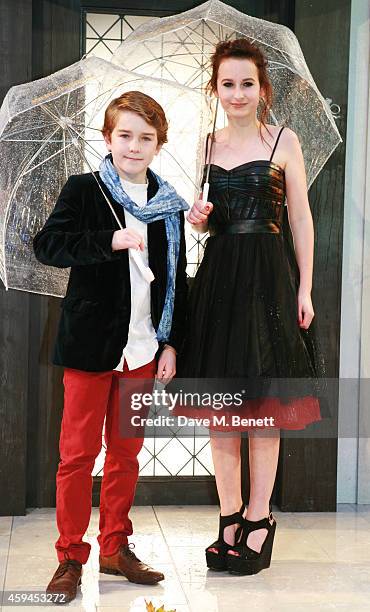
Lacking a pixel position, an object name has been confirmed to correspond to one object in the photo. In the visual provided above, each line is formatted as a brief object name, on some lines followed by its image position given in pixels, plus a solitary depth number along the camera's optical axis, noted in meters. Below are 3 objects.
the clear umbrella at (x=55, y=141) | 2.82
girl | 2.96
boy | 2.78
